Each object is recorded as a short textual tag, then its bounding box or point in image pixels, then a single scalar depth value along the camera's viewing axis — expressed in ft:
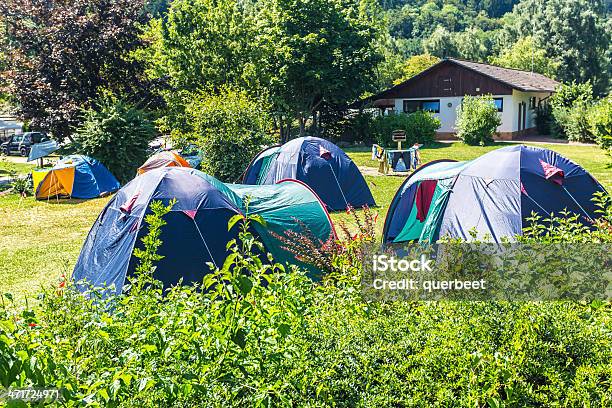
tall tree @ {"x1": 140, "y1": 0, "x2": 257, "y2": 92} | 86.22
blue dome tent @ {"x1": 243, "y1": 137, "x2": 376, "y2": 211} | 46.50
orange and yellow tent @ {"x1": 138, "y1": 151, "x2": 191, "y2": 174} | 53.16
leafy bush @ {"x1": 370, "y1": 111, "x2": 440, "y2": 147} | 99.35
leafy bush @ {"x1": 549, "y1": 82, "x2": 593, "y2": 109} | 108.37
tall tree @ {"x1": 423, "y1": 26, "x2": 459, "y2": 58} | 203.82
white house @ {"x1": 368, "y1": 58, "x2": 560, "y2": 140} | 106.52
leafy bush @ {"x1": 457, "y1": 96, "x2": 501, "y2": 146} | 97.14
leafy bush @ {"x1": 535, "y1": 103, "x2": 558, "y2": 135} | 117.50
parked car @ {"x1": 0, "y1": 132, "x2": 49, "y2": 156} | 104.47
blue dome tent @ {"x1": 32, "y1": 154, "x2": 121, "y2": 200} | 53.93
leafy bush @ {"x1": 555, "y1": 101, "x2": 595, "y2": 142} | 99.81
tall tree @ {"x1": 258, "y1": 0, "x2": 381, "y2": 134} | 94.22
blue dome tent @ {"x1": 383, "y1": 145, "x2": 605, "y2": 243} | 26.86
